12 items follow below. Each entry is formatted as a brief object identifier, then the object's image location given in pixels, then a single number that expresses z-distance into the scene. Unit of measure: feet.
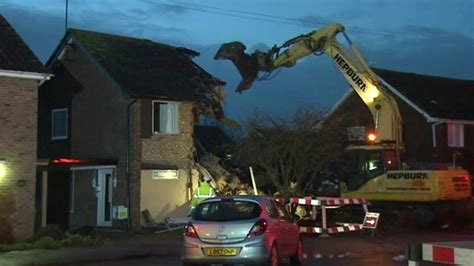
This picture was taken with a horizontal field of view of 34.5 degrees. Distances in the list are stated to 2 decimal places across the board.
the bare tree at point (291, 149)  94.32
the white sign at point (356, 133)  105.19
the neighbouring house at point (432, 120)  126.11
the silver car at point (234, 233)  45.75
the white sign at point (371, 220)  78.23
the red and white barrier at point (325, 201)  77.15
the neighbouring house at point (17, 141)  73.41
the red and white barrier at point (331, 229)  77.87
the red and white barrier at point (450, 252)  20.06
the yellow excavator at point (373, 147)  85.18
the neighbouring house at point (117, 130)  91.66
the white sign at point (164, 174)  93.66
